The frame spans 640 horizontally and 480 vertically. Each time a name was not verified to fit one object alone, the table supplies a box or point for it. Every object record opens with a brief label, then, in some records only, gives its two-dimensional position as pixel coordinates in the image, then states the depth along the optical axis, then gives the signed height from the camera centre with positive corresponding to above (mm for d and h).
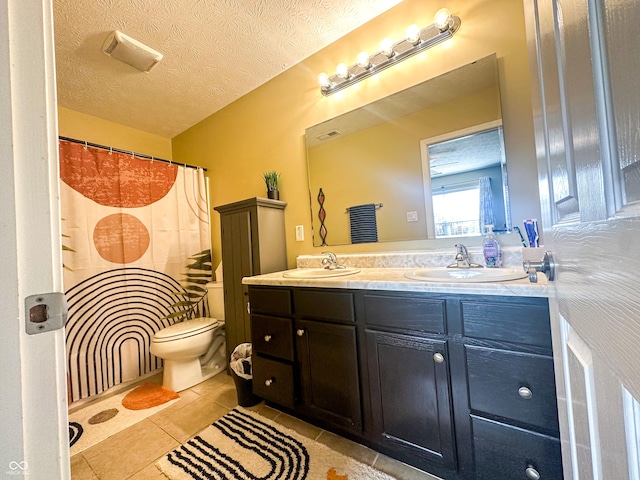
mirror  1332 +553
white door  245 +17
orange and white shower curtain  1843 +9
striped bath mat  1131 -1003
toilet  1834 -709
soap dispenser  1222 -83
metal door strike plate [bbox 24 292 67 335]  406 -78
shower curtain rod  1839 +883
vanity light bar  1386 +1148
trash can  1634 -840
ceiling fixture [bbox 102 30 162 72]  1622 +1406
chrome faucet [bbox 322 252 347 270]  1683 -112
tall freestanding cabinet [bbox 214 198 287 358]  1863 +13
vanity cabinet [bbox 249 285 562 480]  826 -551
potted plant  2049 +536
